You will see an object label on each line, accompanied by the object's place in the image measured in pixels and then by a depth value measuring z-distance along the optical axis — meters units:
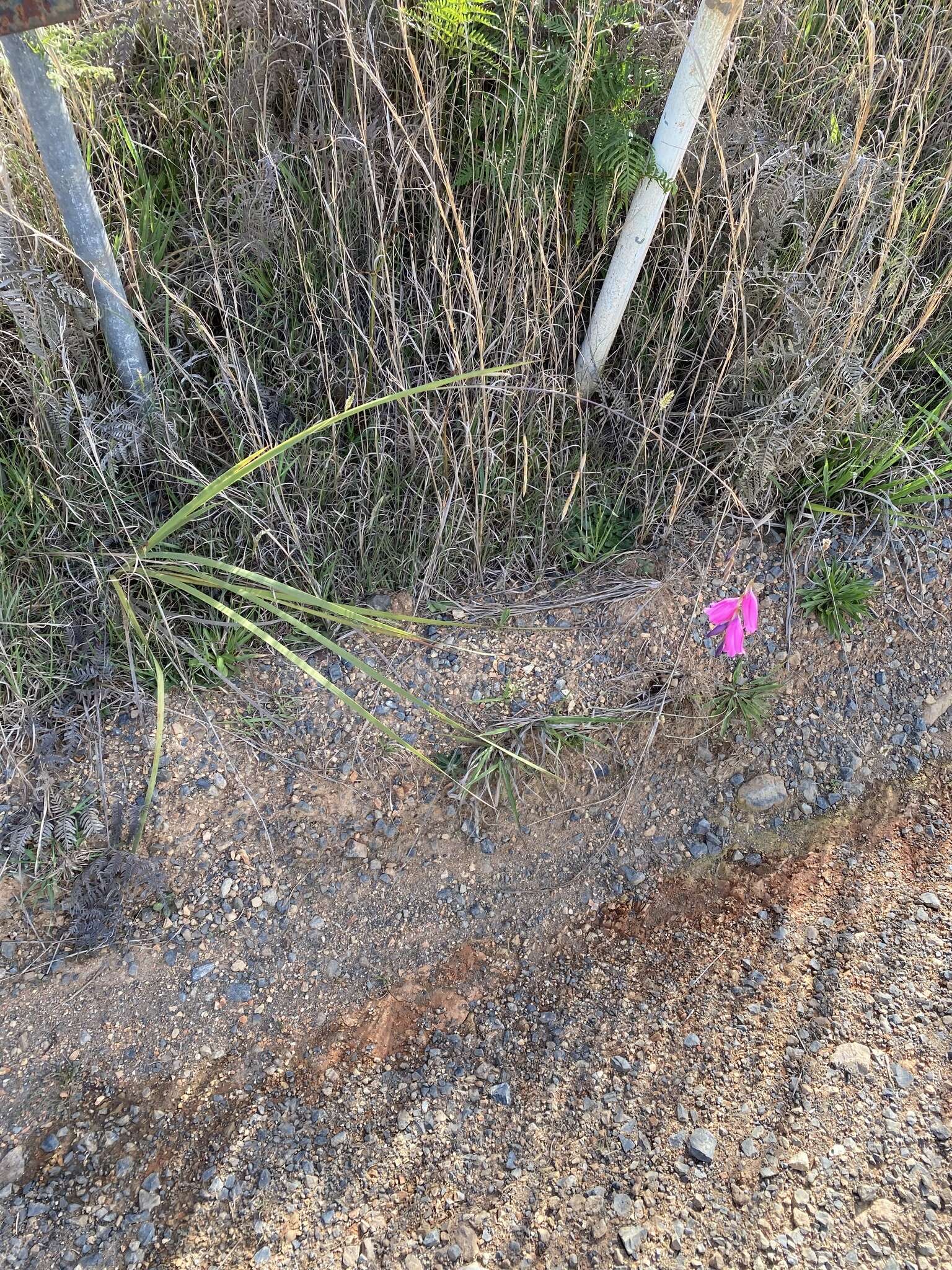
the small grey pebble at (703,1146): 1.59
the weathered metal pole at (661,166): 1.68
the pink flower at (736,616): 1.96
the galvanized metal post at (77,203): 1.60
